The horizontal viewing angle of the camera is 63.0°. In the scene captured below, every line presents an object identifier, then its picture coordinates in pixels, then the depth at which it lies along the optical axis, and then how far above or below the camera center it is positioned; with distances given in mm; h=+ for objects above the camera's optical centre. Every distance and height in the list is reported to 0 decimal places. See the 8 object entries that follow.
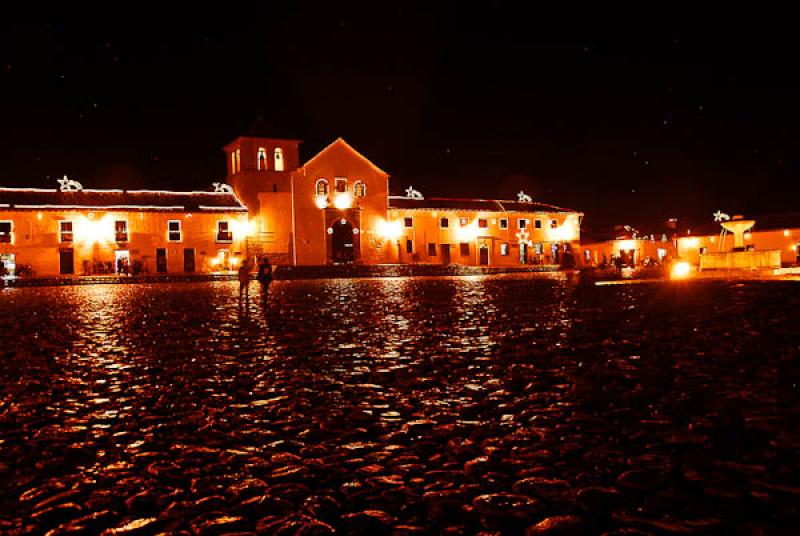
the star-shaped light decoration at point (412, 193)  56250 +6023
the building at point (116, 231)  43438 +2829
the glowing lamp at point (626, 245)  67456 +1146
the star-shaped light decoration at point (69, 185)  46094 +6297
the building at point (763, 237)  60594 +1496
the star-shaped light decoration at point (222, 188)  50719 +6313
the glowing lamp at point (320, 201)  49938 +4934
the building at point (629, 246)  67688 +1104
